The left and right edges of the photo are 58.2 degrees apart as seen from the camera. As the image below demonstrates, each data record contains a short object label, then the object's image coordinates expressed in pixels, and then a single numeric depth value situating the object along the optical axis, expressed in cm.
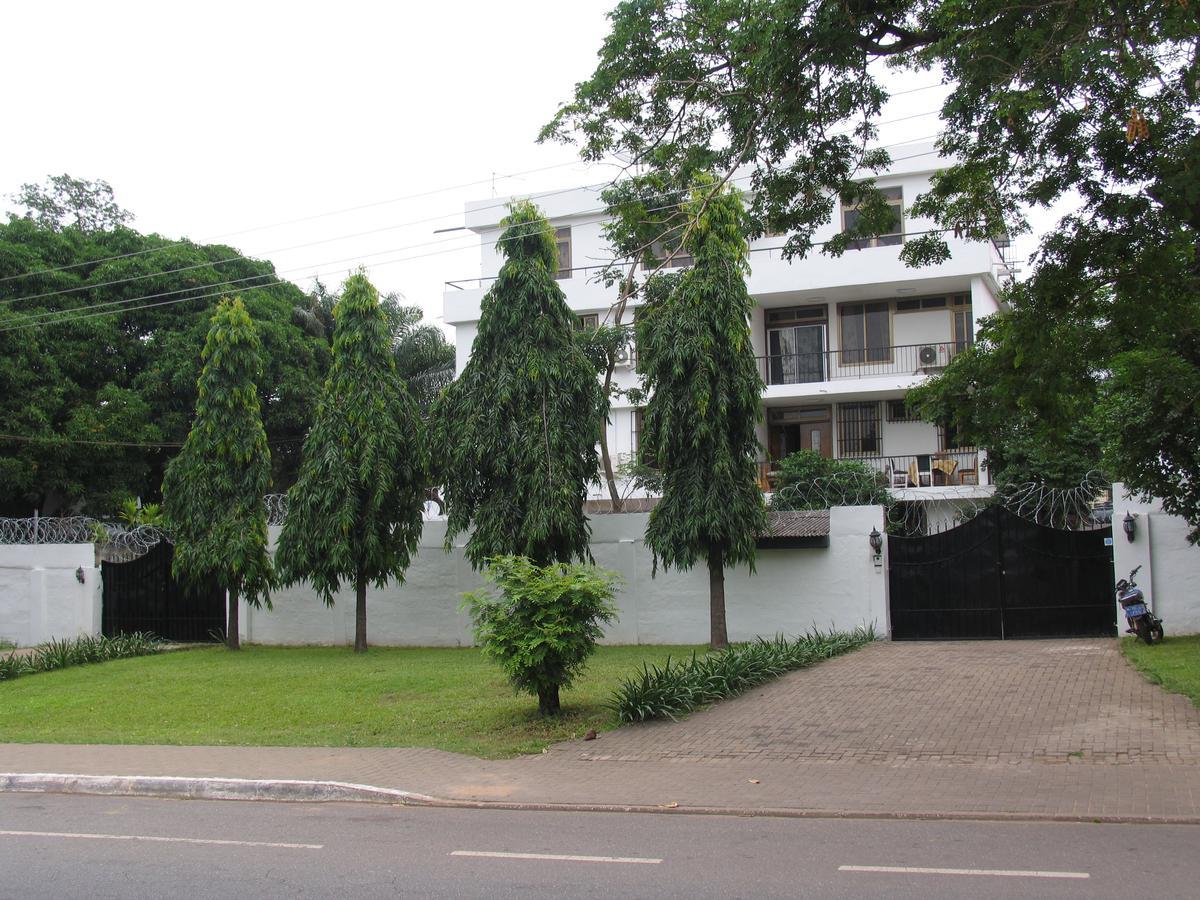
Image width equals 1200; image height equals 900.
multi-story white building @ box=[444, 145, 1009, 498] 2803
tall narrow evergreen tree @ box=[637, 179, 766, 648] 1766
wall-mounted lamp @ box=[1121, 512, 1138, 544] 1666
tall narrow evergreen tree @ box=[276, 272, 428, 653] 1981
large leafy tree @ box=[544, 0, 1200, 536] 1025
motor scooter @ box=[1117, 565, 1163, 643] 1578
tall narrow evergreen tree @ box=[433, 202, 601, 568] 1856
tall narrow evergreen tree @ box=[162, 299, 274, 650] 2112
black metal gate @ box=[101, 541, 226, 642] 2327
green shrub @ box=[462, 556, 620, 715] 1182
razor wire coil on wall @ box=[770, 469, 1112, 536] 1827
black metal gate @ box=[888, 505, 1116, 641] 1748
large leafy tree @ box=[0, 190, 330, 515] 3059
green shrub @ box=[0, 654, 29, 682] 1889
